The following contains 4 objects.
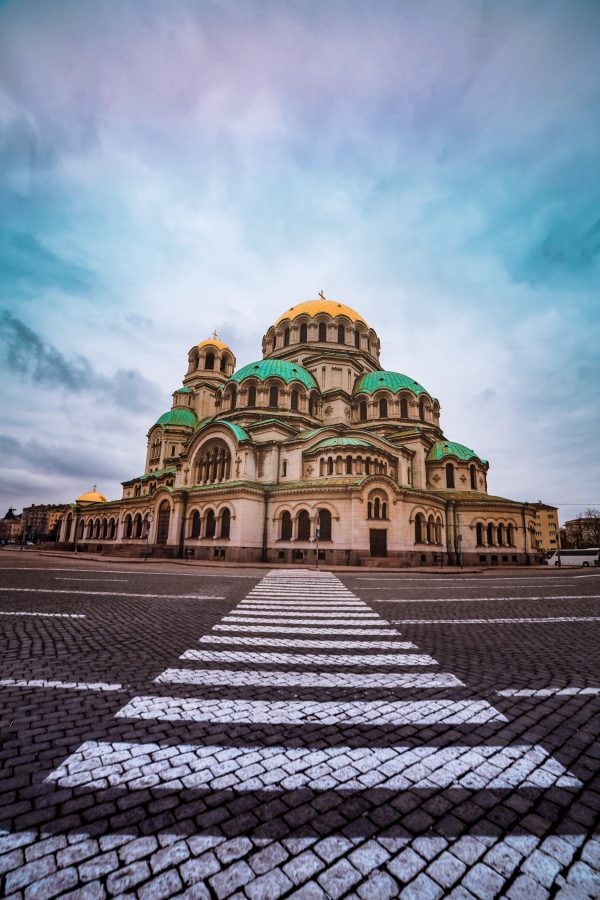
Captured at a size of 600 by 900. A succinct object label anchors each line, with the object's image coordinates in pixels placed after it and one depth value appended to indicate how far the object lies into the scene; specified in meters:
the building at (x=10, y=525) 138.65
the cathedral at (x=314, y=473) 31.78
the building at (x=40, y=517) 126.00
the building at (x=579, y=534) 78.00
